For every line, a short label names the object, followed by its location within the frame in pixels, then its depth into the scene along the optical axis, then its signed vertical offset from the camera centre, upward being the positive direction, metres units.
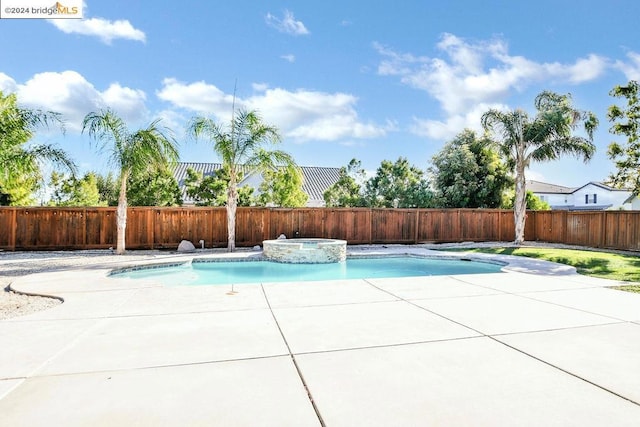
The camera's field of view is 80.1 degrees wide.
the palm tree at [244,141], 12.56 +2.42
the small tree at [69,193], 18.22 +0.91
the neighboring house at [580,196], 36.70 +2.33
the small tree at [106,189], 25.09 +1.53
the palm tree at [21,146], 7.44 +1.41
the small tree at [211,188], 17.50 +1.17
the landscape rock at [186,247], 12.83 -1.15
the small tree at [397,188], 19.22 +1.42
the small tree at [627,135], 13.27 +2.97
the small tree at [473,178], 18.61 +1.95
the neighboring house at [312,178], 28.55 +2.93
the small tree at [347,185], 20.44 +1.63
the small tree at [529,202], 19.24 +0.84
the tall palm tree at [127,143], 11.10 +2.07
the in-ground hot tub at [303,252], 11.33 -1.12
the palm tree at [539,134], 14.30 +3.23
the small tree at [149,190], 16.75 +0.98
